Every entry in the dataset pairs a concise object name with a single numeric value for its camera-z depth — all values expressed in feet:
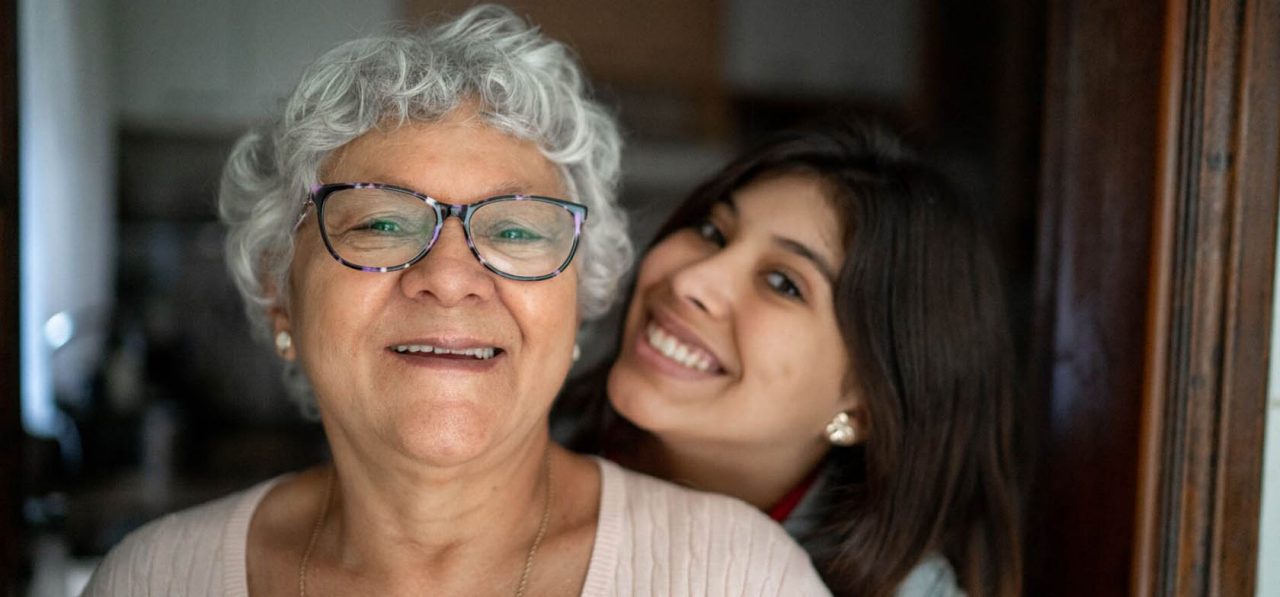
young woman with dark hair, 3.06
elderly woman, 2.53
